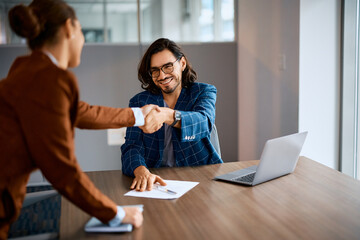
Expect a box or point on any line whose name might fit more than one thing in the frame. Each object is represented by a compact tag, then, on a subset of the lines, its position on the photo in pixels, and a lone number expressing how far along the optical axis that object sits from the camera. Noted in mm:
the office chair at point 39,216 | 1335
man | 1812
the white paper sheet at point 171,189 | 1387
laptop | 1464
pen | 1424
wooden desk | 1059
